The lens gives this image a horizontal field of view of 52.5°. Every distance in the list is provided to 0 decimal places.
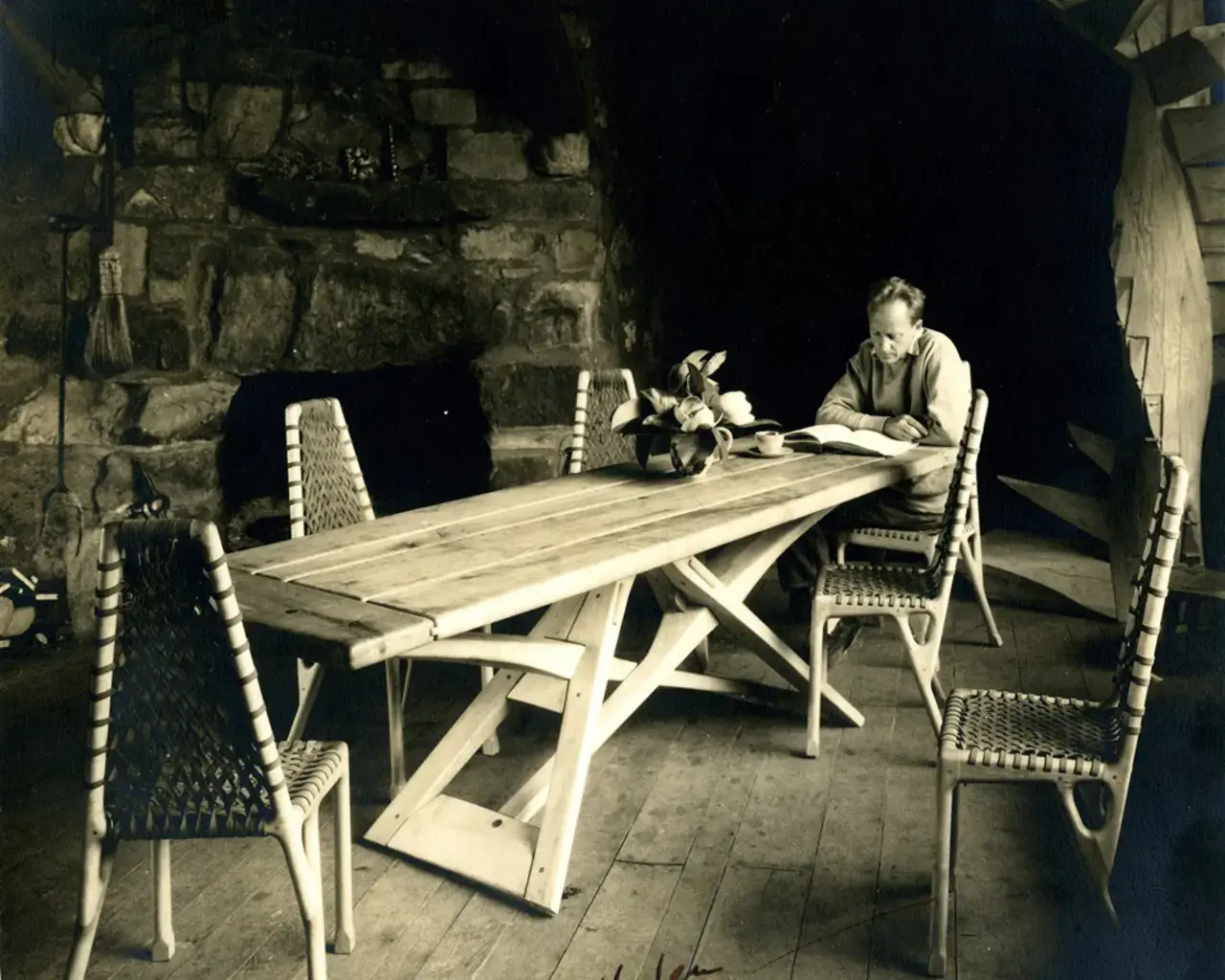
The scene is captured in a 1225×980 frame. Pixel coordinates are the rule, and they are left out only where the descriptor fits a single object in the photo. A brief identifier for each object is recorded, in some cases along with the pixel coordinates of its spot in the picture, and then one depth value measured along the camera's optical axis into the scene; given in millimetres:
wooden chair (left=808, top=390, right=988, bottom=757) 3145
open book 3554
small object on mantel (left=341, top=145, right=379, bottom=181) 4188
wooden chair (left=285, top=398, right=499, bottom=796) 3119
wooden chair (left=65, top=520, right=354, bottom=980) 1907
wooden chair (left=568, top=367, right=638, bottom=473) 3826
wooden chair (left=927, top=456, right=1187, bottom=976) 2188
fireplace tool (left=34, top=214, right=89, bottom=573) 4133
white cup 3574
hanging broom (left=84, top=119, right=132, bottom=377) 4098
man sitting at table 3758
